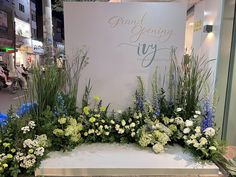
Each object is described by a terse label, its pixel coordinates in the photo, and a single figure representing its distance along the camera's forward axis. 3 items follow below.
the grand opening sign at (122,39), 2.78
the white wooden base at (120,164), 2.10
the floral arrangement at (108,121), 2.21
